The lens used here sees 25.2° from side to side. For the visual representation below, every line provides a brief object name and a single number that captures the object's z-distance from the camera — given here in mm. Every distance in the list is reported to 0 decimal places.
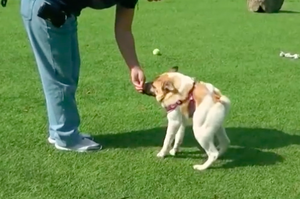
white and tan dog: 4438
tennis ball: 8414
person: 4562
